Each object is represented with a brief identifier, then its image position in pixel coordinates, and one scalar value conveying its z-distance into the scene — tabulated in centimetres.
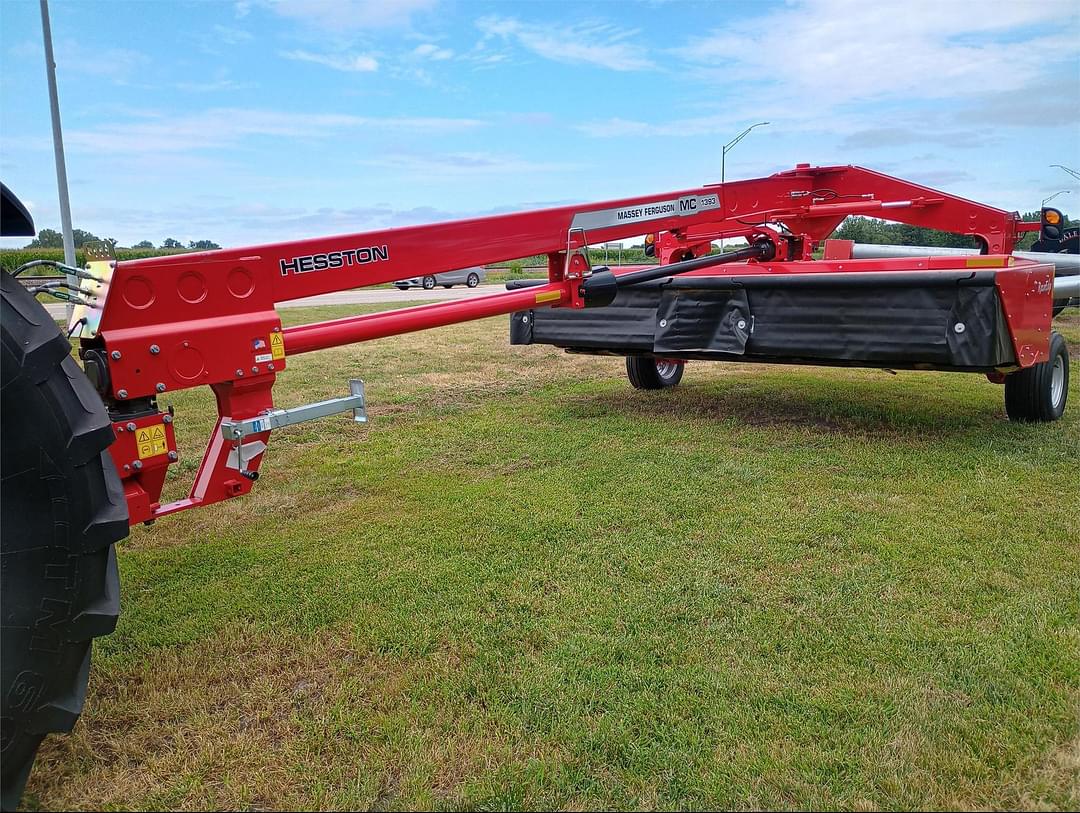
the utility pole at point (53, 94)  985
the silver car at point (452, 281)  2583
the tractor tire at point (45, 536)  206
